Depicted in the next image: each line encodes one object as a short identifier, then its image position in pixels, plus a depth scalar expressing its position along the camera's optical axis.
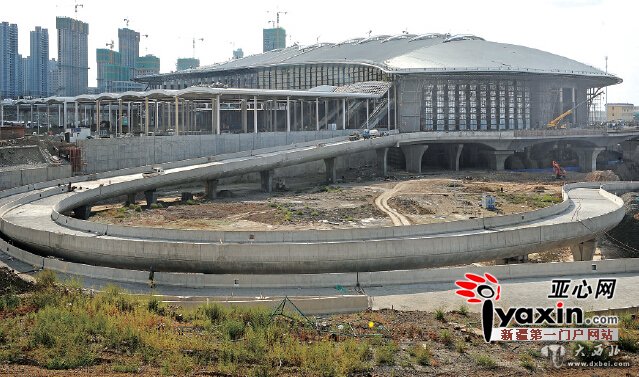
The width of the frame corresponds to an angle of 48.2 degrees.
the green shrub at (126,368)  17.83
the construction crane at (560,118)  102.73
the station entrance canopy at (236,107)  75.31
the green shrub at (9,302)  23.55
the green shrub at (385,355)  19.23
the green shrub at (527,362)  18.95
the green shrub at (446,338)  21.00
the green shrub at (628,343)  20.11
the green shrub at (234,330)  21.14
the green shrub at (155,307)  23.50
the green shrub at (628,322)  22.34
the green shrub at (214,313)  22.95
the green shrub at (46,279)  27.12
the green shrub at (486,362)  19.08
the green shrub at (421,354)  19.34
